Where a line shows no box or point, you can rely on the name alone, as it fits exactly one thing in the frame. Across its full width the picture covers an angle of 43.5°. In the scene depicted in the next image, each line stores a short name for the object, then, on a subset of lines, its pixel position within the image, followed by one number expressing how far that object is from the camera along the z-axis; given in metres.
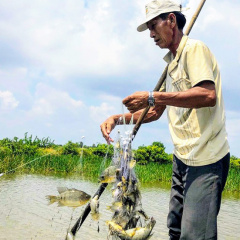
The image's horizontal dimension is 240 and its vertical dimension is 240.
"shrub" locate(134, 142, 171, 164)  14.66
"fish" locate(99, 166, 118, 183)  2.08
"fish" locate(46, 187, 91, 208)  2.26
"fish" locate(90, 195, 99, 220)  2.13
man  1.86
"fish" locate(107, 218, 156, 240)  1.87
